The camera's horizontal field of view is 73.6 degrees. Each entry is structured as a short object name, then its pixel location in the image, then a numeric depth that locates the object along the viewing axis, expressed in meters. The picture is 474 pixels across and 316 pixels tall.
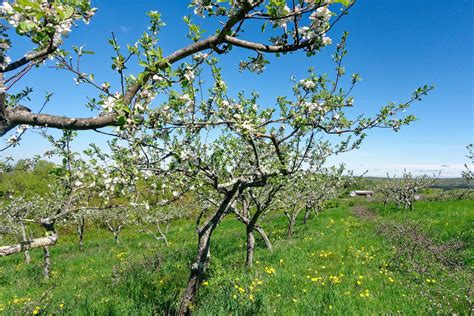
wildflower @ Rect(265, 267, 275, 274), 8.16
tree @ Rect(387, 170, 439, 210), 30.84
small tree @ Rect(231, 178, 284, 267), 9.59
